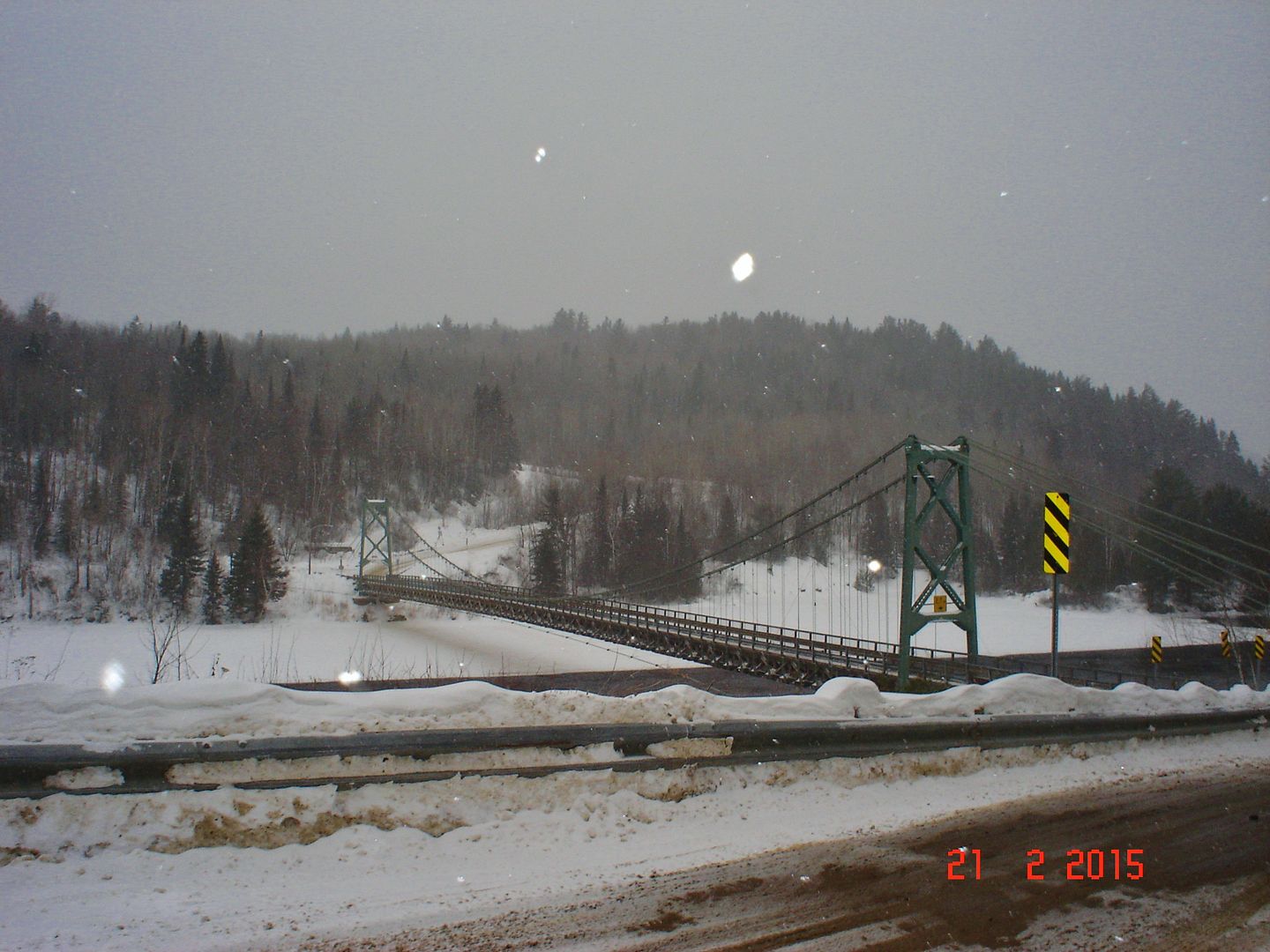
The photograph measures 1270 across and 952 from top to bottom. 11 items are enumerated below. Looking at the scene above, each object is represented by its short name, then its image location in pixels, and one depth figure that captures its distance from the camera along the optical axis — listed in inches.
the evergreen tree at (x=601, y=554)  2645.2
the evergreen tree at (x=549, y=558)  2338.8
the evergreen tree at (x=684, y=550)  2422.4
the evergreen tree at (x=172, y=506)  2257.6
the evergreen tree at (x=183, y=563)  1995.6
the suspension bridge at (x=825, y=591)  824.9
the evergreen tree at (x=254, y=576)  1995.6
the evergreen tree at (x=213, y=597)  1983.3
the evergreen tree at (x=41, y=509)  2164.1
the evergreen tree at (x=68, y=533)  2178.9
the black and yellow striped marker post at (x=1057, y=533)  455.8
